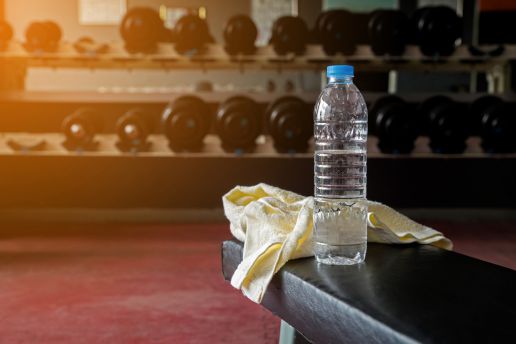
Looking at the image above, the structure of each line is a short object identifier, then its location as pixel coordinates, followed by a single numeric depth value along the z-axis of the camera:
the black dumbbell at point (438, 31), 4.31
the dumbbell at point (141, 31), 4.34
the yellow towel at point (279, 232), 1.27
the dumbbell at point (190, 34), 4.33
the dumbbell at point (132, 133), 4.24
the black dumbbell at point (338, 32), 4.34
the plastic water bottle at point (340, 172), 1.32
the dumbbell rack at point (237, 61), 4.40
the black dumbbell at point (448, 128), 4.19
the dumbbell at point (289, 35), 4.34
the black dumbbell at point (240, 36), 4.36
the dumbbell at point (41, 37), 4.37
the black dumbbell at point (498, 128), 4.18
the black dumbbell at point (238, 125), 4.18
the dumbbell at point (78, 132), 4.29
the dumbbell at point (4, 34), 4.40
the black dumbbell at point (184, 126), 4.19
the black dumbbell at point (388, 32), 4.32
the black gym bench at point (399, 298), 0.86
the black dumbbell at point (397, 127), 4.17
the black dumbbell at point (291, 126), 4.15
